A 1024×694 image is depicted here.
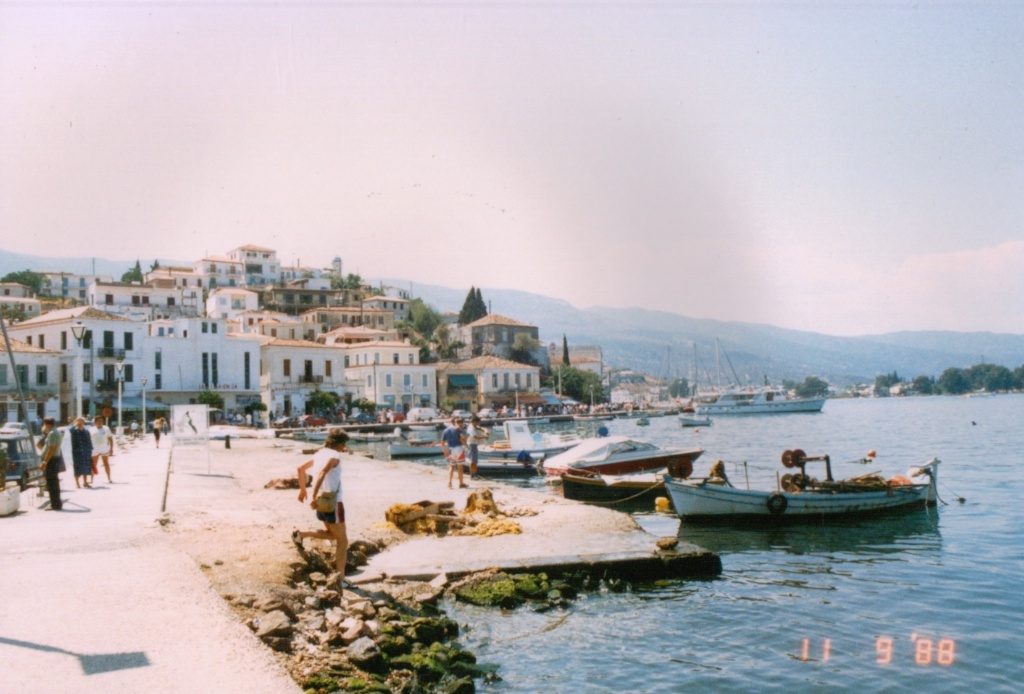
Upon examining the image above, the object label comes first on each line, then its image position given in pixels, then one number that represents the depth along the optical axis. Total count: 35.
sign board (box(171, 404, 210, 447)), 24.20
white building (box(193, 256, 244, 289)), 116.00
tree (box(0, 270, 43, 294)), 110.93
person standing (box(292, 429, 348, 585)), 9.86
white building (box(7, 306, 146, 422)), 60.56
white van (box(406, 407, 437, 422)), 76.12
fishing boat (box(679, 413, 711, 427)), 90.88
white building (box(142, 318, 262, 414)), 67.56
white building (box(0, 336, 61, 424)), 56.56
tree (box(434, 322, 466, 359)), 110.69
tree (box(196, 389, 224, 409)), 66.62
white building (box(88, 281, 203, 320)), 91.31
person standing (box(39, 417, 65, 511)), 14.44
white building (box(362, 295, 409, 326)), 115.56
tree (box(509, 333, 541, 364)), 112.62
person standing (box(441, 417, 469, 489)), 21.70
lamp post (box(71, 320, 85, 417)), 29.36
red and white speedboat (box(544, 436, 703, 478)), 28.41
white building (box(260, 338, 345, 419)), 76.94
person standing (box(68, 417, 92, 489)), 17.62
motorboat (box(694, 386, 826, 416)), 120.38
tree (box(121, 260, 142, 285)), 119.69
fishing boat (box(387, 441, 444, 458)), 46.03
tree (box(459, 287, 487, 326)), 123.94
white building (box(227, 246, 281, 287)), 123.31
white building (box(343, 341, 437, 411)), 84.94
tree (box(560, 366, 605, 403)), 118.75
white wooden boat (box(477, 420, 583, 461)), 35.31
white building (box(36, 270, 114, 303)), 112.19
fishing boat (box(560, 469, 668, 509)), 25.25
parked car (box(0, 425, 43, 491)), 17.34
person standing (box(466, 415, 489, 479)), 23.78
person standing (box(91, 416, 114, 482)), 19.61
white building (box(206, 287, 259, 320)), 100.50
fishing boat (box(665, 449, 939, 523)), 21.12
